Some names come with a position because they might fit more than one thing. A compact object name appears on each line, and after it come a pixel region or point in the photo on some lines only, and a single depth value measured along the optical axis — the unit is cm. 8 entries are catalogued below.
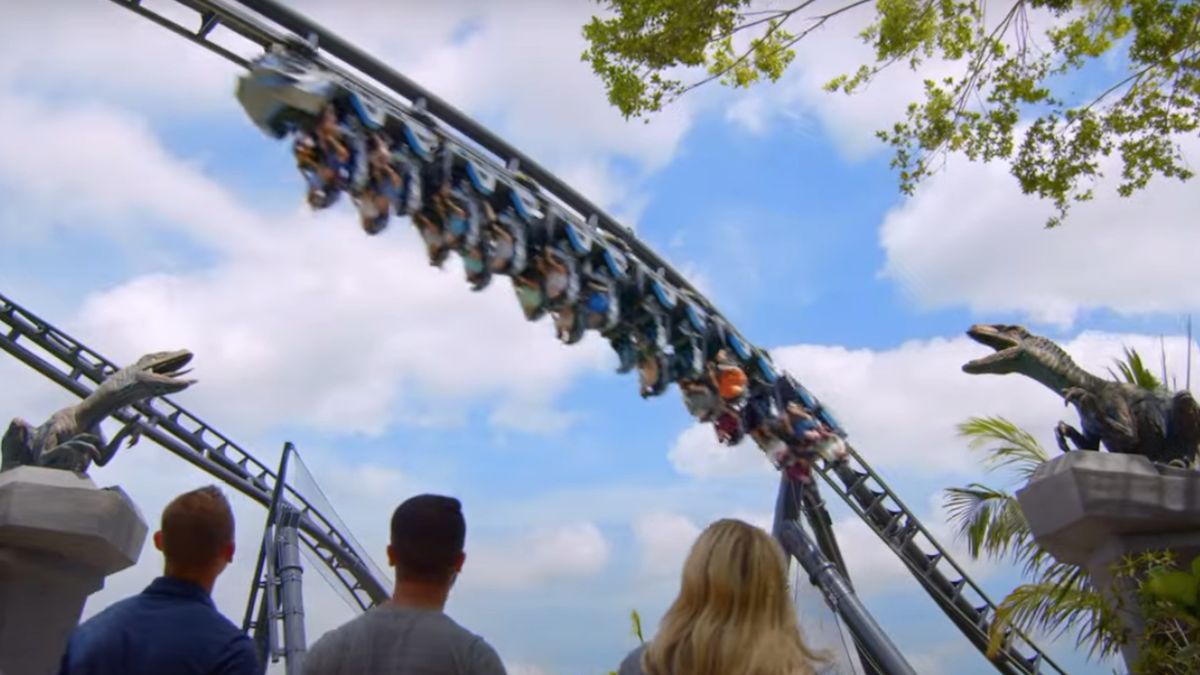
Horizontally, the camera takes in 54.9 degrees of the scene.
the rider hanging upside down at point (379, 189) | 696
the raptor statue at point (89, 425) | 742
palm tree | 590
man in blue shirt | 223
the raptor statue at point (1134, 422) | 670
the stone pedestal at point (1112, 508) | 591
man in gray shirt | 219
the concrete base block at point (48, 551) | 635
